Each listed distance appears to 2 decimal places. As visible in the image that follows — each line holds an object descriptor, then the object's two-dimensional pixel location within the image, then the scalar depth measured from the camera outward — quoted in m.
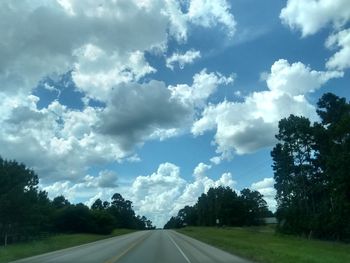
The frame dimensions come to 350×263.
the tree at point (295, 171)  74.25
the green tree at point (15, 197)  58.88
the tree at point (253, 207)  166.38
